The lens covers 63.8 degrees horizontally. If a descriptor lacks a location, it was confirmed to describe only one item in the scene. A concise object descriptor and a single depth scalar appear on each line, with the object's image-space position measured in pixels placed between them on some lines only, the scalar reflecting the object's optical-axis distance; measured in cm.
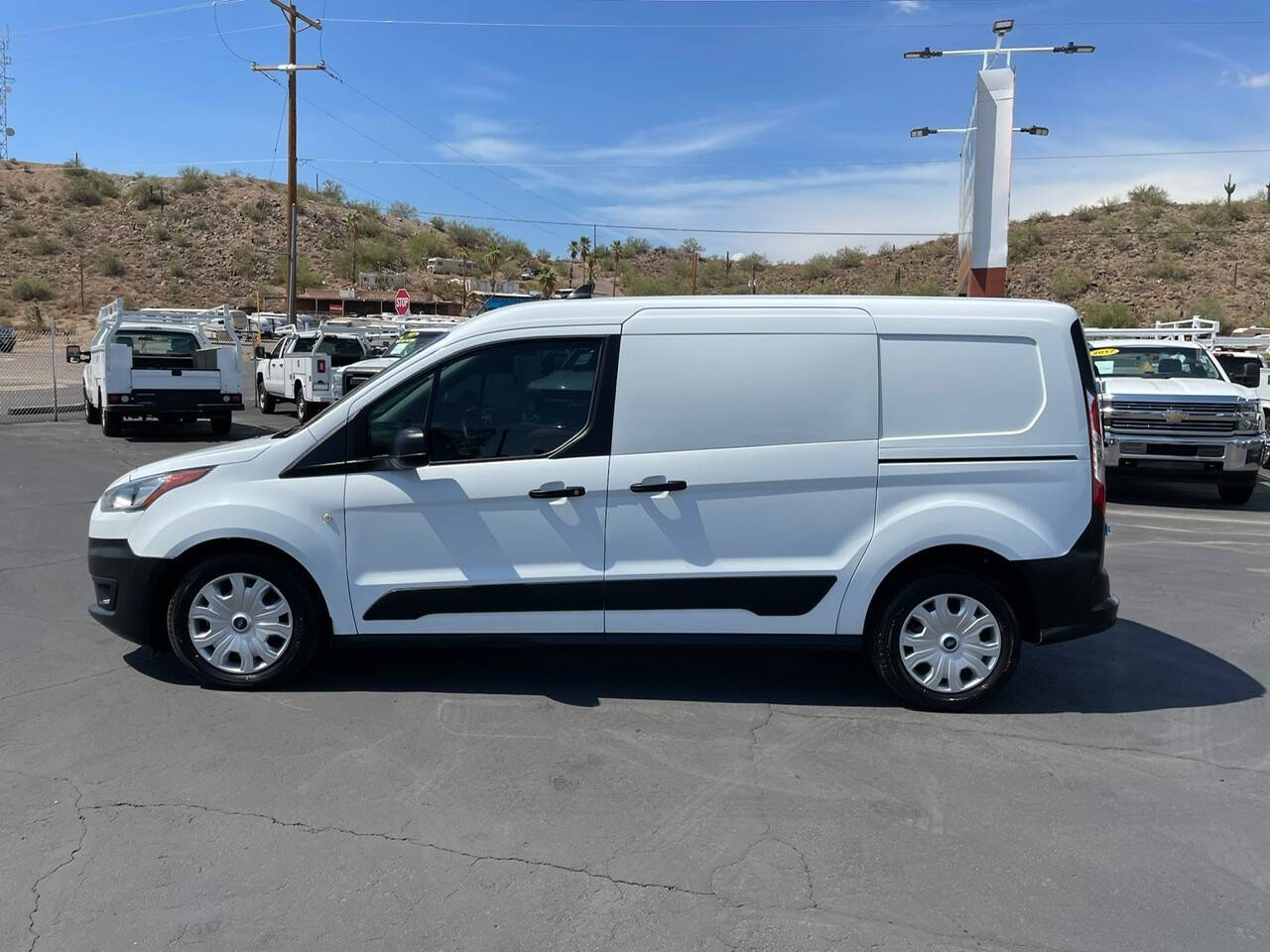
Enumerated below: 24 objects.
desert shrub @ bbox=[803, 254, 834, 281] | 7062
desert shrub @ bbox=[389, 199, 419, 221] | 8656
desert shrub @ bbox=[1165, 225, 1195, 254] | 5553
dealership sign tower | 1877
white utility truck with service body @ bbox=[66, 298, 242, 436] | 1700
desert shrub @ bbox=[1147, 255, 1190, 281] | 5194
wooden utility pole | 2975
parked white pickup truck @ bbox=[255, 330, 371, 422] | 2002
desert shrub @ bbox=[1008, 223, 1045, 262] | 5916
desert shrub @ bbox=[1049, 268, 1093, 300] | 5300
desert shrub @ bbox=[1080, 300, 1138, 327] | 4678
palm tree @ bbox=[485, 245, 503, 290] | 6612
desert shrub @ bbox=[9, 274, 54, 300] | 5425
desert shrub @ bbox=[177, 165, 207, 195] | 7175
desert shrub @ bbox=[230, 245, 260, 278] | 6178
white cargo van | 518
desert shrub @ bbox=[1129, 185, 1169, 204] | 6431
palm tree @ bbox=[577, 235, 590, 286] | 7081
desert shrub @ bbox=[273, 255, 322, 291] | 6212
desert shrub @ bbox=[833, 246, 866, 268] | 7031
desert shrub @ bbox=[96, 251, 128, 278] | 5884
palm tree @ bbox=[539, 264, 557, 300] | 5968
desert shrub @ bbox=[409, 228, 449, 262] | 7606
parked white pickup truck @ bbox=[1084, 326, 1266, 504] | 1250
